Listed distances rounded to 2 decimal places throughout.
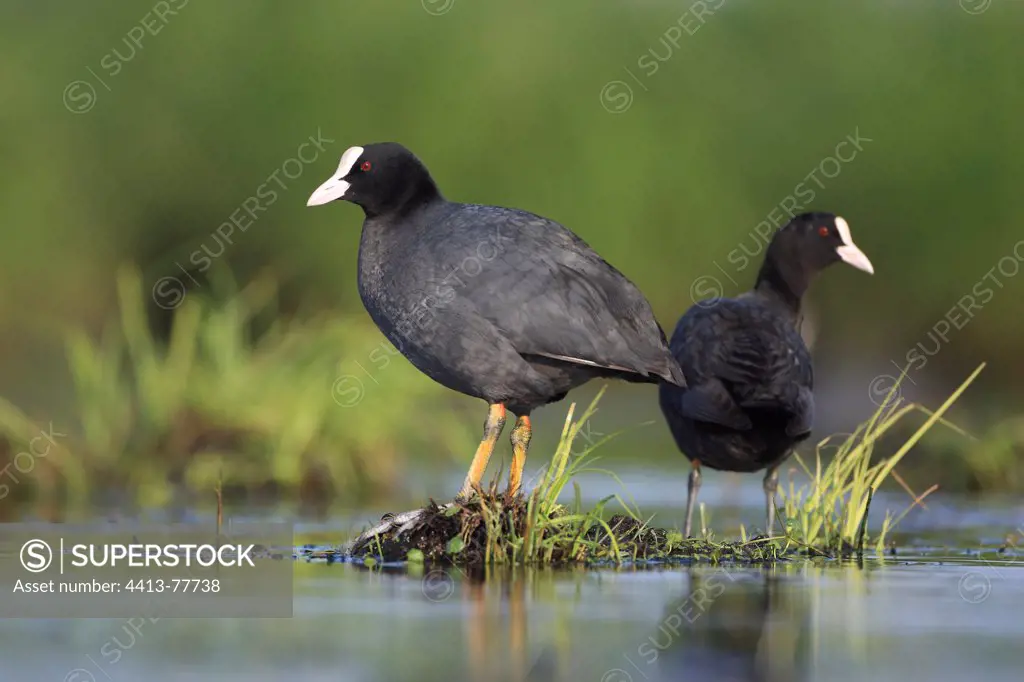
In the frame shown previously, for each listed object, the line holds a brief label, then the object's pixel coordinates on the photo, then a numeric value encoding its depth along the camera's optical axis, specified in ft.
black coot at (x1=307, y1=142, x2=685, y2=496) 48.26
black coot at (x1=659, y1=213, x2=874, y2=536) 55.77
